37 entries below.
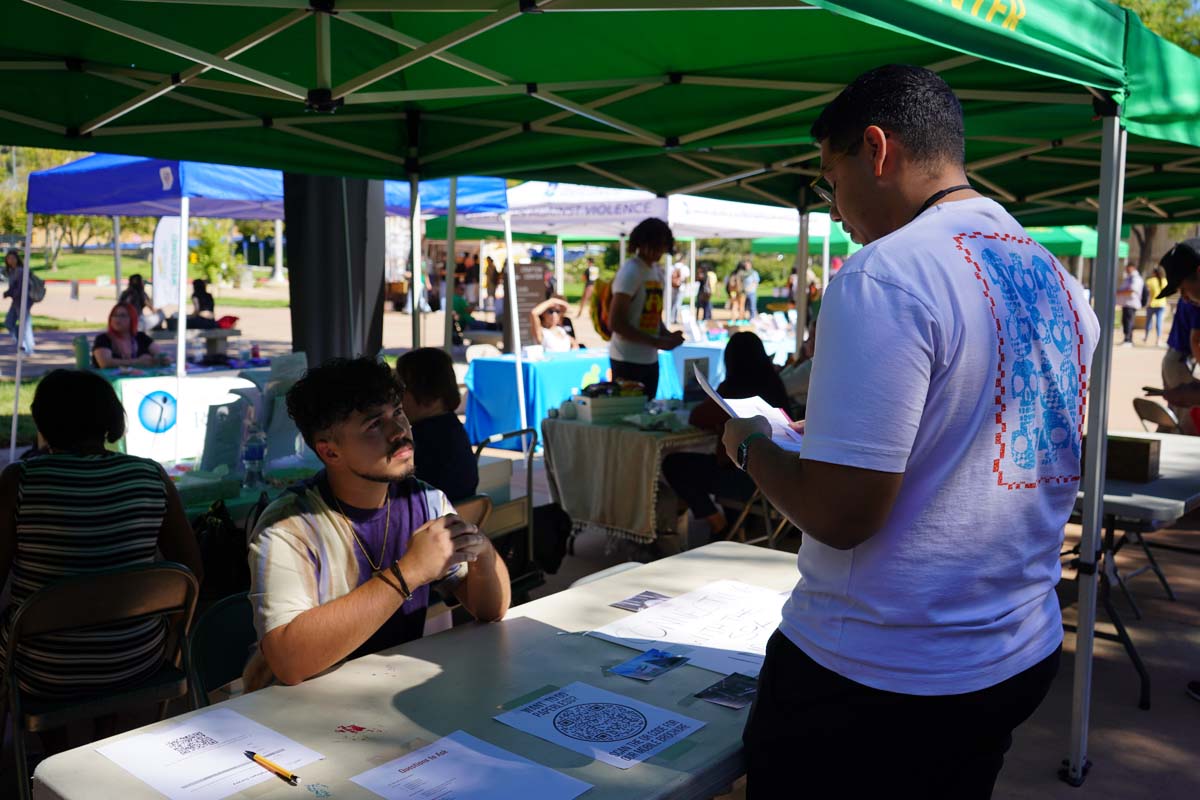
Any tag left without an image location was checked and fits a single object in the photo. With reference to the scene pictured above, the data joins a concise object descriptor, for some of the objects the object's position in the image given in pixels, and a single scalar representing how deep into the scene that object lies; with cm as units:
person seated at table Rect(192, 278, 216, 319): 1322
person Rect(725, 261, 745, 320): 2741
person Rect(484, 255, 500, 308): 2219
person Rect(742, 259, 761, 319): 2631
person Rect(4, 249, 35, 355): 1580
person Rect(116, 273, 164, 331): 1201
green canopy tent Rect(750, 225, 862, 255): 1574
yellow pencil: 134
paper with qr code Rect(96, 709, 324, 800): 134
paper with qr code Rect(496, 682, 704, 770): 146
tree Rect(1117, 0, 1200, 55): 2428
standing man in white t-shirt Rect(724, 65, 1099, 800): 115
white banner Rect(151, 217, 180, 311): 1270
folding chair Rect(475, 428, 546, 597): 381
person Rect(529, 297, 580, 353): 987
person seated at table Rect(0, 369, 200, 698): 269
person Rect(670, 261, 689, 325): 1883
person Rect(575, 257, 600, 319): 2418
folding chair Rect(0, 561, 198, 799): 238
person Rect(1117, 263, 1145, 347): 2002
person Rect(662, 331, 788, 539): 509
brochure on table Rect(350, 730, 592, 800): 131
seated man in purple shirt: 179
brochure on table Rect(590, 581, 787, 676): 186
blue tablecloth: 832
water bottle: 388
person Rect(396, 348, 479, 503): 370
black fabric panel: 724
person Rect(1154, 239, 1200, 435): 435
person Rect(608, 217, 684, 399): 589
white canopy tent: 1193
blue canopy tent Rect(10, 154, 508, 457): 728
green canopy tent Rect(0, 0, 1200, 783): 283
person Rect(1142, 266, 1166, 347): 2084
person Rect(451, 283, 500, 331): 1678
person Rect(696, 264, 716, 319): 2677
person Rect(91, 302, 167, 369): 769
